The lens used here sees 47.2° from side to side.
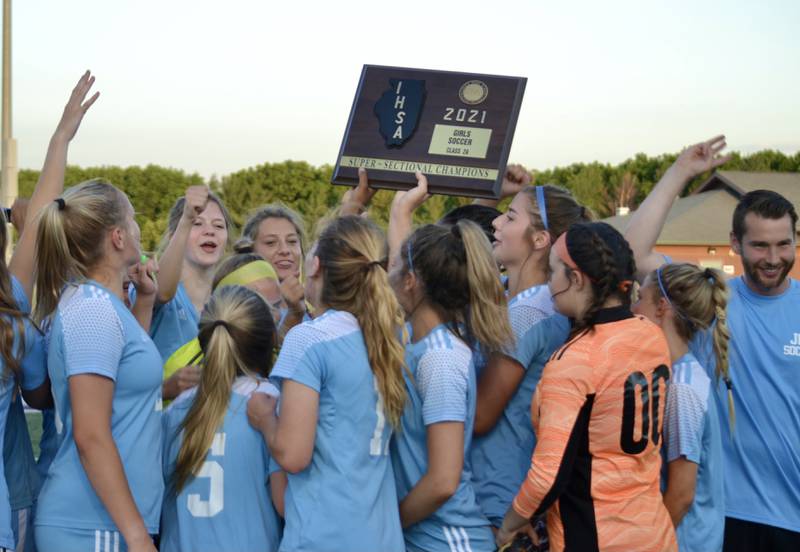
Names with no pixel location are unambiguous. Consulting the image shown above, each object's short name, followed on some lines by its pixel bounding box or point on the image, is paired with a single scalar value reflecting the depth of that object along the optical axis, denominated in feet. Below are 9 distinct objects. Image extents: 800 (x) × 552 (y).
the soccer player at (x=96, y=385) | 9.72
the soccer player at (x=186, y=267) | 14.25
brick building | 141.08
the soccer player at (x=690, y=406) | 11.45
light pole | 57.31
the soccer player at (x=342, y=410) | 9.81
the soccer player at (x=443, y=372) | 10.22
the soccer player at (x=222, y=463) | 10.82
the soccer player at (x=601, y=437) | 9.99
